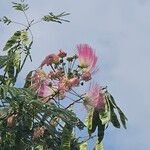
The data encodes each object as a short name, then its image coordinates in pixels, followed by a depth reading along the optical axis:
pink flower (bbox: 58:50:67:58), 5.17
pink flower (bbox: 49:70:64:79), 4.96
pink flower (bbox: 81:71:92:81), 4.92
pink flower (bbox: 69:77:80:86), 4.91
